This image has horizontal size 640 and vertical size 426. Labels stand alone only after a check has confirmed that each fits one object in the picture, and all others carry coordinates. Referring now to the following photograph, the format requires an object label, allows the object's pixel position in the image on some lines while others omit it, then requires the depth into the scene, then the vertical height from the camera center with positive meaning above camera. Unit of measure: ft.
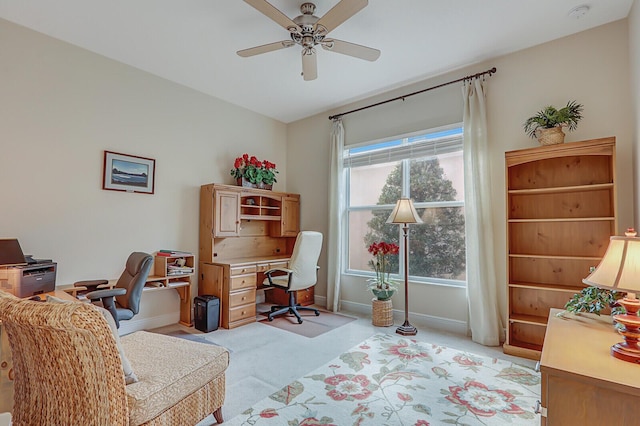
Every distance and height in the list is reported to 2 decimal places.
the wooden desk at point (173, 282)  11.20 -2.27
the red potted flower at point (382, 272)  12.37 -2.08
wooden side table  3.43 -1.91
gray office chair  8.05 -1.88
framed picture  10.88 +1.83
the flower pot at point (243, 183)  14.32 +1.89
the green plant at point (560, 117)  8.89 +3.18
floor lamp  11.32 +0.10
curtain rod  10.96 +5.41
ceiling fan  7.14 +5.01
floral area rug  6.43 -4.10
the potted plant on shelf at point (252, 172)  14.39 +2.43
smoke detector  8.31 +5.90
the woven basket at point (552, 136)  8.95 +2.61
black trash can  11.71 -3.50
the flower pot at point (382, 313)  12.29 -3.61
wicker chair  3.71 -2.01
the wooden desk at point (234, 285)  12.37 -2.62
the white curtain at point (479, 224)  10.52 +0.00
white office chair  12.65 -2.03
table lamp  4.00 -0.74
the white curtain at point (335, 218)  14.67 +0.25
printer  6.99 -1.38
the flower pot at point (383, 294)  12.39 -2.85
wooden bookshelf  8.91 -0.04
